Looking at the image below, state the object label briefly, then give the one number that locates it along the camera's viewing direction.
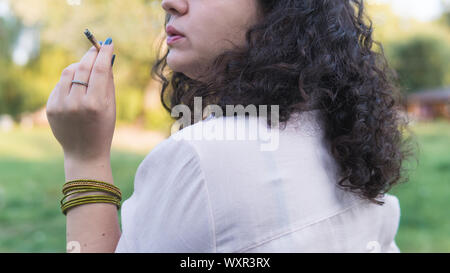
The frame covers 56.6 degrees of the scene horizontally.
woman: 0.81
